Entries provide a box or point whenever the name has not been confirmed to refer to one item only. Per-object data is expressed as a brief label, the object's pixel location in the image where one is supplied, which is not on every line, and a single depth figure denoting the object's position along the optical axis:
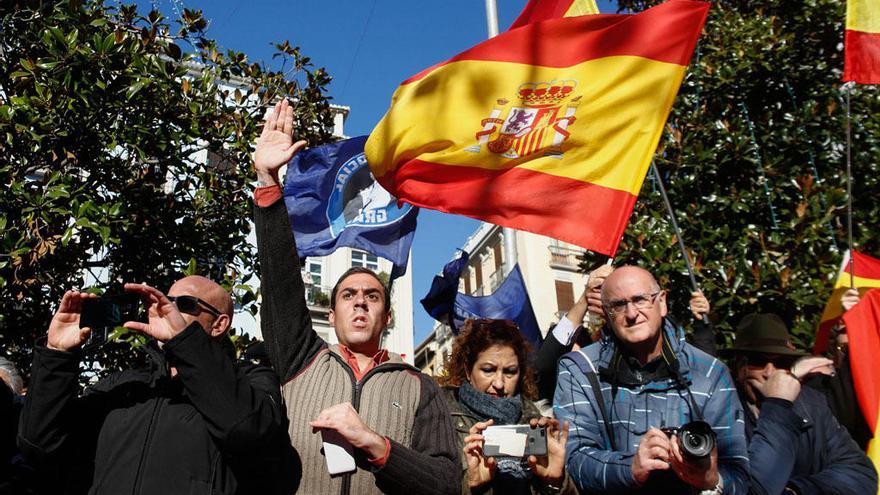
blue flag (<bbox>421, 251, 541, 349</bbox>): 6.53
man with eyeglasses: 2.83
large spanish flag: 4.19
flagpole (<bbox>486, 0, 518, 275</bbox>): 6.97
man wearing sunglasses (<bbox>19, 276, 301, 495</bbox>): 2.51
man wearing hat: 3.21
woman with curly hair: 2.96
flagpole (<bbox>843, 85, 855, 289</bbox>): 4.91
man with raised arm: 2.69
